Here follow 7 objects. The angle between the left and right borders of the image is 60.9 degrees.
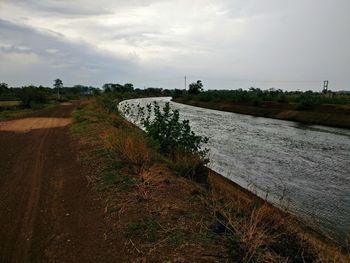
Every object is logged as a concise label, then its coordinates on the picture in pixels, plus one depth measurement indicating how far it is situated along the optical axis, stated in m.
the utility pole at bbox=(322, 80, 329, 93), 68.27
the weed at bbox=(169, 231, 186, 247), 4.44
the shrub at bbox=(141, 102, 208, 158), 11.16
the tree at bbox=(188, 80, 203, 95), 87.62
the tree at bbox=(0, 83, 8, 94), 79.72
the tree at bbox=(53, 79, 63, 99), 85.49
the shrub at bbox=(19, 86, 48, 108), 36.09
